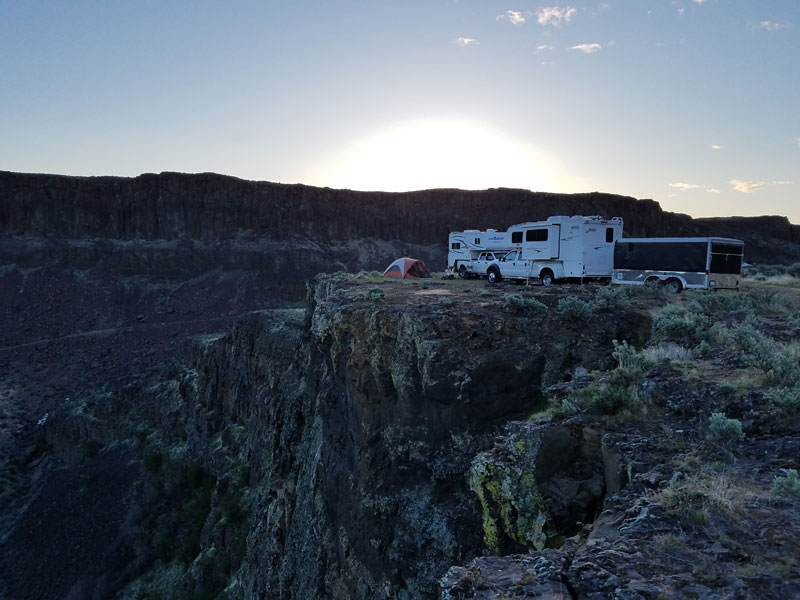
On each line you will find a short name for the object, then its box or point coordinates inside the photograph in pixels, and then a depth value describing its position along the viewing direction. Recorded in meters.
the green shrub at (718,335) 9.88
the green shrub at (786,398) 6.31
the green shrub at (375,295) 14.19
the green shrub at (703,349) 9.38
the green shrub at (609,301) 13.00
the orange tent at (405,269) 29.66
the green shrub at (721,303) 13.50
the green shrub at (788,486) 4.79
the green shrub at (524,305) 12.54
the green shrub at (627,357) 8.77
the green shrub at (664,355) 8.92
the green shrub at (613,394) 7.25
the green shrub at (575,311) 12.18
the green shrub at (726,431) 5.96
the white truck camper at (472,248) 25.02
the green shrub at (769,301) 13.91
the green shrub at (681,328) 10.71
